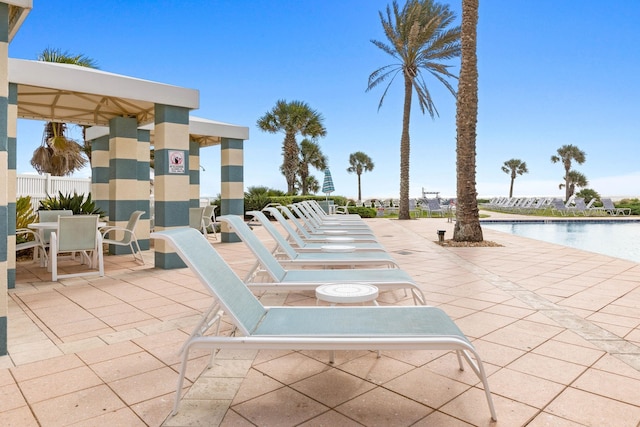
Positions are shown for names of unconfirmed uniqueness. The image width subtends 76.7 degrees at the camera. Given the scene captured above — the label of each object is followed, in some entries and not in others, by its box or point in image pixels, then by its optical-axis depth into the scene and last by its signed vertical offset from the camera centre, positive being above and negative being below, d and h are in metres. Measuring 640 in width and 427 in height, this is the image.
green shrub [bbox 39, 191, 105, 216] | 8.30 -0.16
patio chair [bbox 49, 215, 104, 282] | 5.74 -0.59
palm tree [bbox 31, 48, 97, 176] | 19.09 +2.20
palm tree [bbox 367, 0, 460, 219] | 17.48 +6.79
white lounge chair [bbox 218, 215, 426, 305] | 3.35 -0.69
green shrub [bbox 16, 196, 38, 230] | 7.45 -0.32
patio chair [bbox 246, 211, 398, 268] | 4.40 -0.64
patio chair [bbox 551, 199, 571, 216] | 22.75 -0.22
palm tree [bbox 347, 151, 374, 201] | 55.06 +5.17
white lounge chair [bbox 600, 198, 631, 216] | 23.12 -0.25
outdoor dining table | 6.07 -0.45
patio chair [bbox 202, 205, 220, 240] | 10.94 -0.49
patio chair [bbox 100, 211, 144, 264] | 6.89 -0.55
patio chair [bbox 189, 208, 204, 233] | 10.06 -0.43
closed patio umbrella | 18.19 +0.74
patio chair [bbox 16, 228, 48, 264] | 6.37 -0.78
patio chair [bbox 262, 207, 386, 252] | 5.18 -0.61
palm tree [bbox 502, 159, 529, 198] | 57.03 +4.95
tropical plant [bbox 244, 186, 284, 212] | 18.19 -0.03
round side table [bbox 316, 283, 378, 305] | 2.85 -0.68
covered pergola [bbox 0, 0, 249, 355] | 3.44 +1.30
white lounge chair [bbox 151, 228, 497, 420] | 2.01 -0.69
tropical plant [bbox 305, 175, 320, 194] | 37.59 +1.50
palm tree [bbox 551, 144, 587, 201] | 47.94 +5.49
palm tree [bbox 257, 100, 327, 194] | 26.06 +4.94
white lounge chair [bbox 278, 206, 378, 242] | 6.42 -0.58
